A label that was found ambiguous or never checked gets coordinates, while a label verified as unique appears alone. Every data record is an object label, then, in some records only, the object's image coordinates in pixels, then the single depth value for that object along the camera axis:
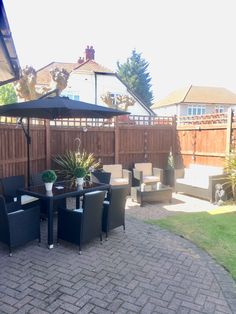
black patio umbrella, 4.30
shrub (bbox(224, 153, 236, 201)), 6.97
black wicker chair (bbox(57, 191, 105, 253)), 3.86
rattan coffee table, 6.71
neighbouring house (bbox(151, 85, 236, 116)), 29.09
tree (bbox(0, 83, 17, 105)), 18.59
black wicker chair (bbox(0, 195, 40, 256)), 3.64
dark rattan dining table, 4.05
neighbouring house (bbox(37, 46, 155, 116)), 18.84
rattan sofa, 7.11
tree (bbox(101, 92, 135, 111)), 13.86
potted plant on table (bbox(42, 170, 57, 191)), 4.29
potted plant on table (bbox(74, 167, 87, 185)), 4.87
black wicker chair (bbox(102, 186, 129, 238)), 4.38
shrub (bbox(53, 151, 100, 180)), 7.50
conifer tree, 32.44
